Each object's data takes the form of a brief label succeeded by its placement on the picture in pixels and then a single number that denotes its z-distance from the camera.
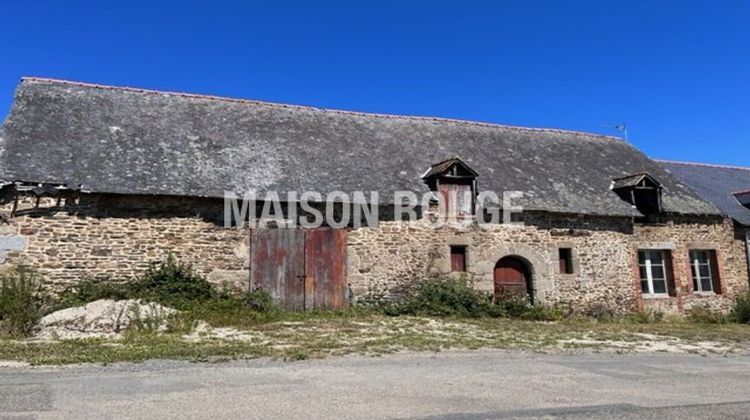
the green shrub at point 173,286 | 10.55
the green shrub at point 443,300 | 12.25
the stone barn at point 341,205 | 10.79
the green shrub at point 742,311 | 14.48
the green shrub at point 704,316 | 14.35
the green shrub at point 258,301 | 11.23
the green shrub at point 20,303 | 8.77
